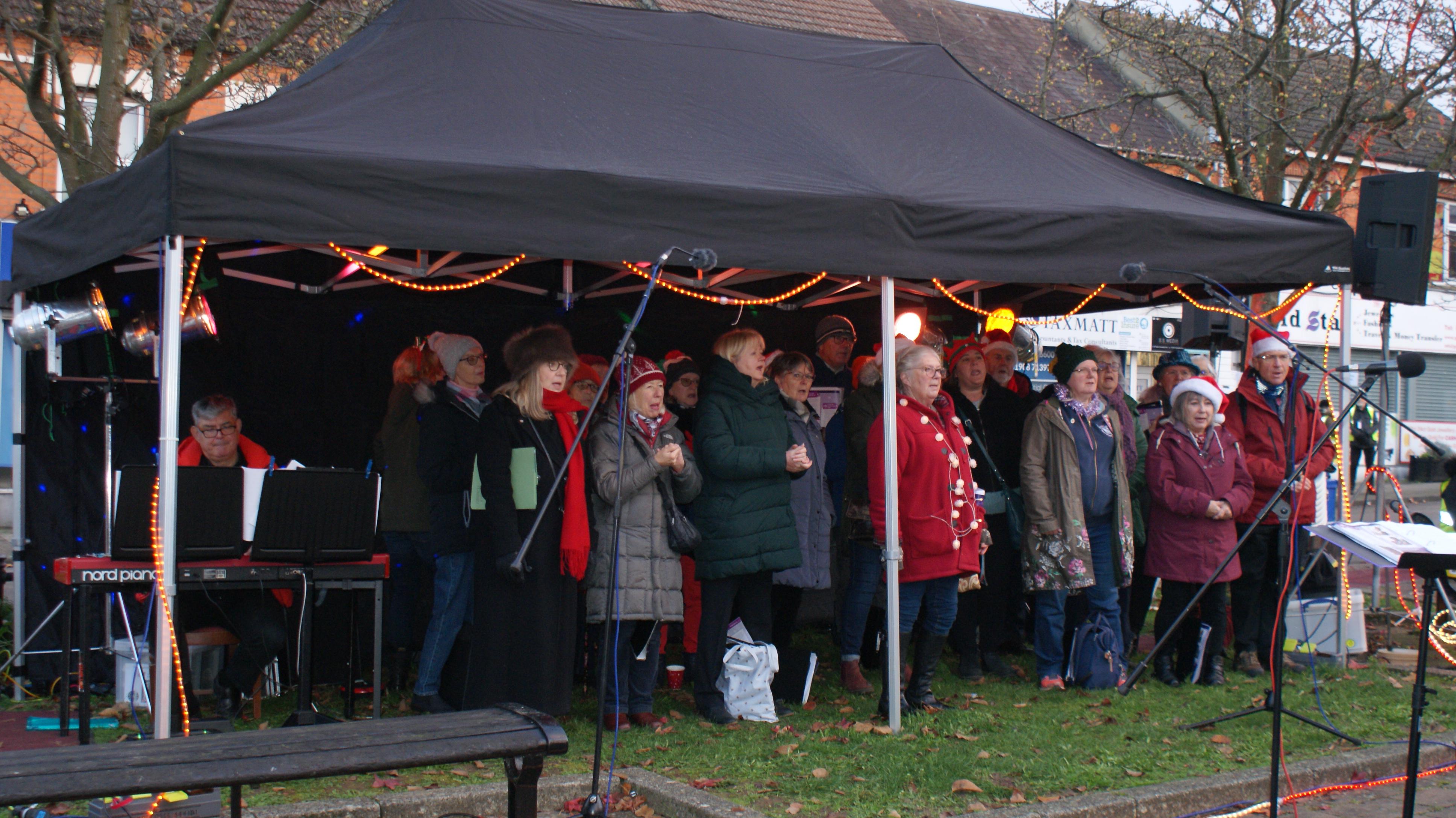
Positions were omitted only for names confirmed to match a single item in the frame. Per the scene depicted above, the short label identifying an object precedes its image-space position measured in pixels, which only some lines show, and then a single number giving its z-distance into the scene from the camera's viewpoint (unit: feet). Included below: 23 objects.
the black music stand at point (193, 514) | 16.62
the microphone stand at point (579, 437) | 13.39
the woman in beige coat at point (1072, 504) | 20.61
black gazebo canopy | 14.92
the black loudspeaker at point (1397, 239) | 21.11
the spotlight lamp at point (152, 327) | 19.92
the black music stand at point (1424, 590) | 12.18
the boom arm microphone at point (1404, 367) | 15.55
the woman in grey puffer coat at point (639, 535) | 17.74
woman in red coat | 19.03
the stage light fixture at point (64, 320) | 19.49
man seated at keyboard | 18.83
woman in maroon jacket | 21.39
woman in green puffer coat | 18.37
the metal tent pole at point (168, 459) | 14.26
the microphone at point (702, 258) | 15.58
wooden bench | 9.36
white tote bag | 18.89
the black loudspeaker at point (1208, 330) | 29.66
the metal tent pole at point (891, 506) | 18.04
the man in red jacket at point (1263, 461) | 22.68
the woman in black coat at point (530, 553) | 17.17
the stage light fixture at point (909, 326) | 26.86
